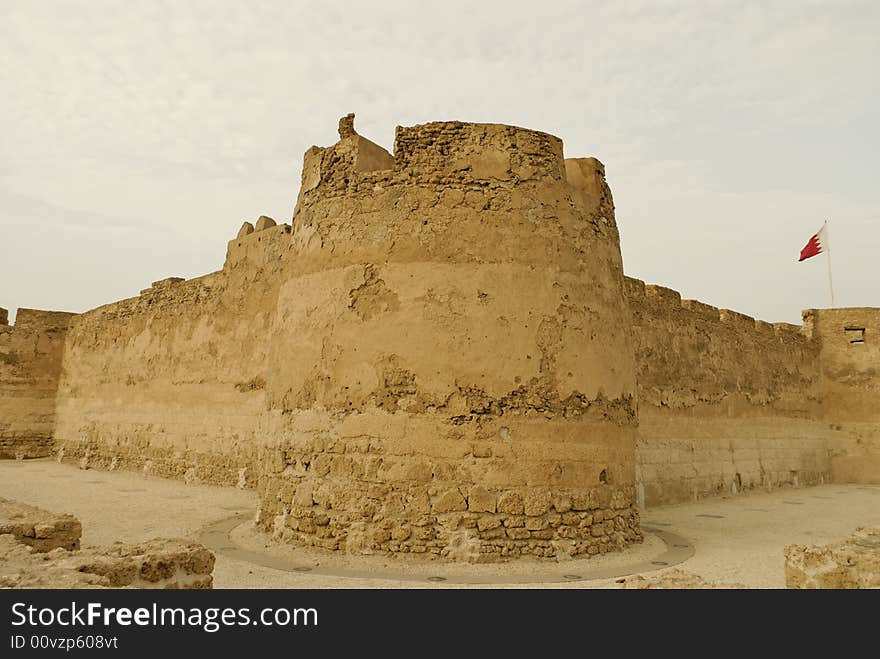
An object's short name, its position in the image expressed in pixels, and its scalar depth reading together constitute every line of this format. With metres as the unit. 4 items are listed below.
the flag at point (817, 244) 19.73
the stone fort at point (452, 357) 6.09
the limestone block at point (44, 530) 4.79
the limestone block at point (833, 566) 3.90
